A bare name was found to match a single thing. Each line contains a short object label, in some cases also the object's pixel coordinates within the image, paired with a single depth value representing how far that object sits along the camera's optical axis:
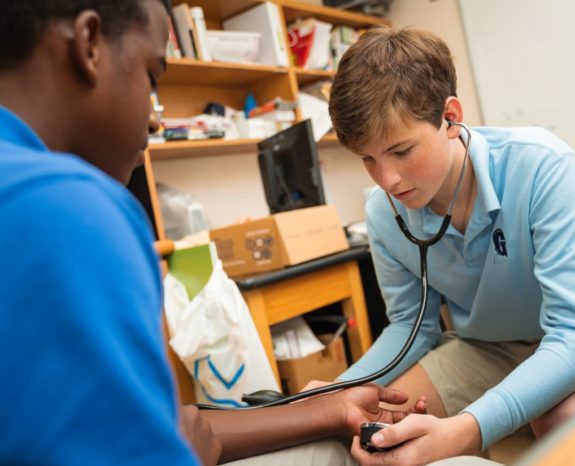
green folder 1.68
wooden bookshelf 2.51
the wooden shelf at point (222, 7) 2.72
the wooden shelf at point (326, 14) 3.02
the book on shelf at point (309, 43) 3.12
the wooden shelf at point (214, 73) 2.47
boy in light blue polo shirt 0.88
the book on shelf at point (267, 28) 2.80
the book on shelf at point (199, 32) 2.48
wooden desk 1.66
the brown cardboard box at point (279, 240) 1.73
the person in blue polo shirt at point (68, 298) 0.31
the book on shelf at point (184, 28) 2.45
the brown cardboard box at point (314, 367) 1.79
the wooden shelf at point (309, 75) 3.00
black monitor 2.07
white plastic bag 1.57
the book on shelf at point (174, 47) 2.39
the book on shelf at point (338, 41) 3.29
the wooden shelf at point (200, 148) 2.35
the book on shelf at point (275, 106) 2.79
